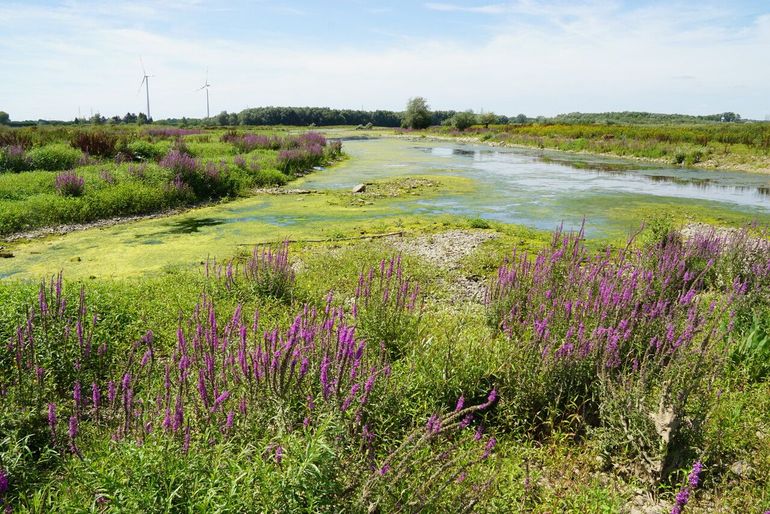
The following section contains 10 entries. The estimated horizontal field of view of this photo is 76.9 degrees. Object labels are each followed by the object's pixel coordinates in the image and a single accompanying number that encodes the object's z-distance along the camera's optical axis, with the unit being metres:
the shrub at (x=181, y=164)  17.78
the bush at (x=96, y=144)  20.20
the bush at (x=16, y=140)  19.26
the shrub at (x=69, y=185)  14.46
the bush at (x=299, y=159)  25.09
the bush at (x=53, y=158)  17.81
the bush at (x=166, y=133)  31.15
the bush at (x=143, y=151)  21.00
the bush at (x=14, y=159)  17.36
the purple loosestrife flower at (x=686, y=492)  2.14
